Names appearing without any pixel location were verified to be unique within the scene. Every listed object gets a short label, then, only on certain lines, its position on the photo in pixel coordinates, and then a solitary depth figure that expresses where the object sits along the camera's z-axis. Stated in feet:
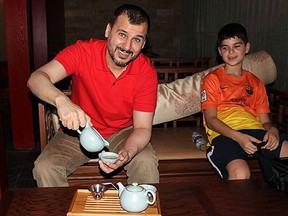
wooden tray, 4.68
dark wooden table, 4.86
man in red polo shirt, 6.85
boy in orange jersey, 7.42
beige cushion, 9.34
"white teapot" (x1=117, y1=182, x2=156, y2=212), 4.57
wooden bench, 7.85
